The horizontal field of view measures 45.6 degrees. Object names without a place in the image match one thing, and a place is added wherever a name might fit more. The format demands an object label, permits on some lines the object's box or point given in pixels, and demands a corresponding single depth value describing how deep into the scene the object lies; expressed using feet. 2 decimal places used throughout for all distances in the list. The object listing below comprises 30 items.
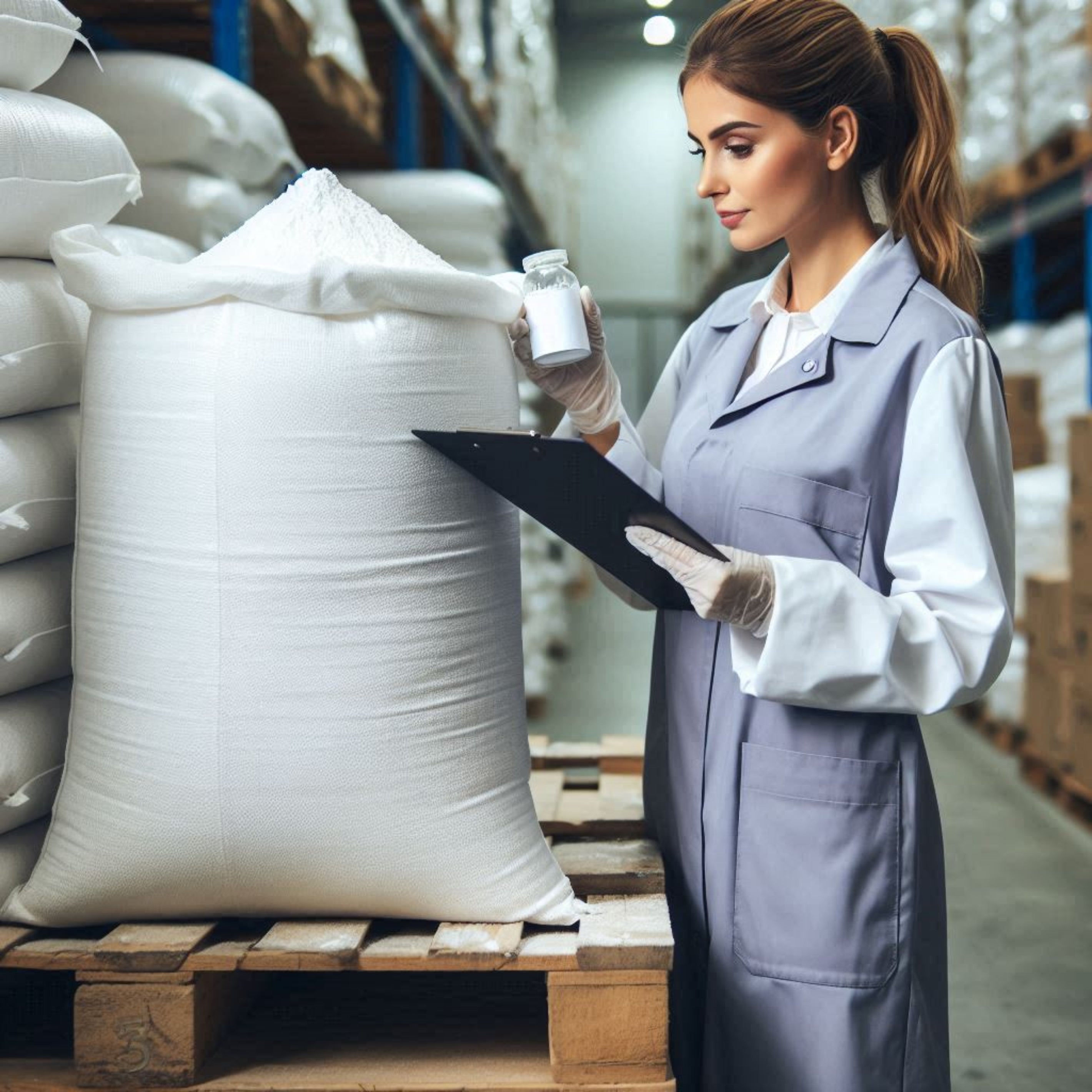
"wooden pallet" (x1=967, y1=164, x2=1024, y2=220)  19.52
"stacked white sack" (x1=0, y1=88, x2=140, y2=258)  5.03
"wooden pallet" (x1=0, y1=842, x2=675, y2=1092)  4.43
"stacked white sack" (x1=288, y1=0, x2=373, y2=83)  10.44
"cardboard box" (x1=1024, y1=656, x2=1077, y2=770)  15.49
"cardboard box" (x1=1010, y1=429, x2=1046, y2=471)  20.39
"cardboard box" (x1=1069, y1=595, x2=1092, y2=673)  14.65
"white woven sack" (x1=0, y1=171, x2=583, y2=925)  4.50
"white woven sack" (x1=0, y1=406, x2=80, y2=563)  5.00
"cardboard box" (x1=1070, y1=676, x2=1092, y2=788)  14.70
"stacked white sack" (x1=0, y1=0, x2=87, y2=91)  5.16
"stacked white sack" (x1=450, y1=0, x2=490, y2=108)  17.58
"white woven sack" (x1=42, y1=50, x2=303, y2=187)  7.93
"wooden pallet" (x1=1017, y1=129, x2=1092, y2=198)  16.90
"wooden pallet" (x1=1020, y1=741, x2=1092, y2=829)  15.29
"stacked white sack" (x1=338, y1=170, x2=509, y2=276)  15.11
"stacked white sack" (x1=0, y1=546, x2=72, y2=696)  5.03
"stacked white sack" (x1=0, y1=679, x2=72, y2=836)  4.97
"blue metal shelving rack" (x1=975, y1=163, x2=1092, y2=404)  18.35
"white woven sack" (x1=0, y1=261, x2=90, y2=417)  5.00
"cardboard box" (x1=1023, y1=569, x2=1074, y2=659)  15.39
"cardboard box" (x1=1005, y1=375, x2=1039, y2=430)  20.22
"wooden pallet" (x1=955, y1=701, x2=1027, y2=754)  18.42
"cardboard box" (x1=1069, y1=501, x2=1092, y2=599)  14.44
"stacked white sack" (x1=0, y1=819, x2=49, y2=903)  4.98
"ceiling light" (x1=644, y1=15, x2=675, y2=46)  50.70
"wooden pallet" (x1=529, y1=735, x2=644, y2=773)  7.45
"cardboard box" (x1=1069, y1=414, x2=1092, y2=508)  14.43
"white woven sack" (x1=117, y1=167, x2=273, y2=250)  8.18
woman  4.83
